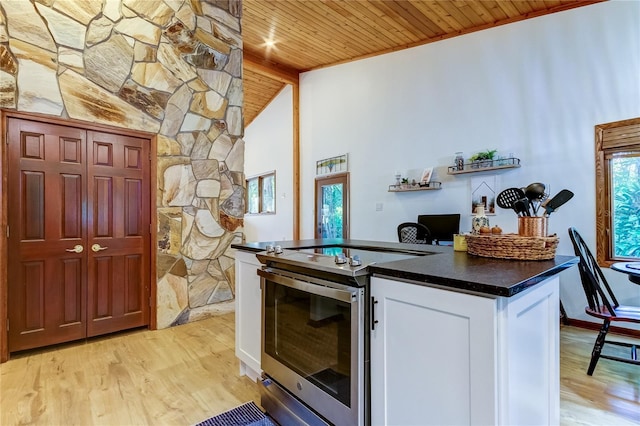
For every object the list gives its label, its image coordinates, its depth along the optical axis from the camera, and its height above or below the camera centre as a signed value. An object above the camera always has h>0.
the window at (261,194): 7.62 +0.47
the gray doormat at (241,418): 1.79 -1.14
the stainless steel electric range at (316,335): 1.32 -0.58
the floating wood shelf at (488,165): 3.75 +0.55
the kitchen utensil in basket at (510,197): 1.49 +0.07
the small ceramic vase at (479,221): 1.66 -0.05
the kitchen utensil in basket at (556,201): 1.38 +0.04
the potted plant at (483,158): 3.91 +0.64
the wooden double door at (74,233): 2.68 -0.17
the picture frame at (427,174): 4.54 +0.52
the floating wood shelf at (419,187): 4.47 +0.35
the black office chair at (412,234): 4.14 -0.28
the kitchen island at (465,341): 0.98 -0.44
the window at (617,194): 3.13 +0.16
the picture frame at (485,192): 4.00 +0.23
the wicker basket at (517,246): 1.36 -0.15
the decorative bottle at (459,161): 4.18 +0.64
